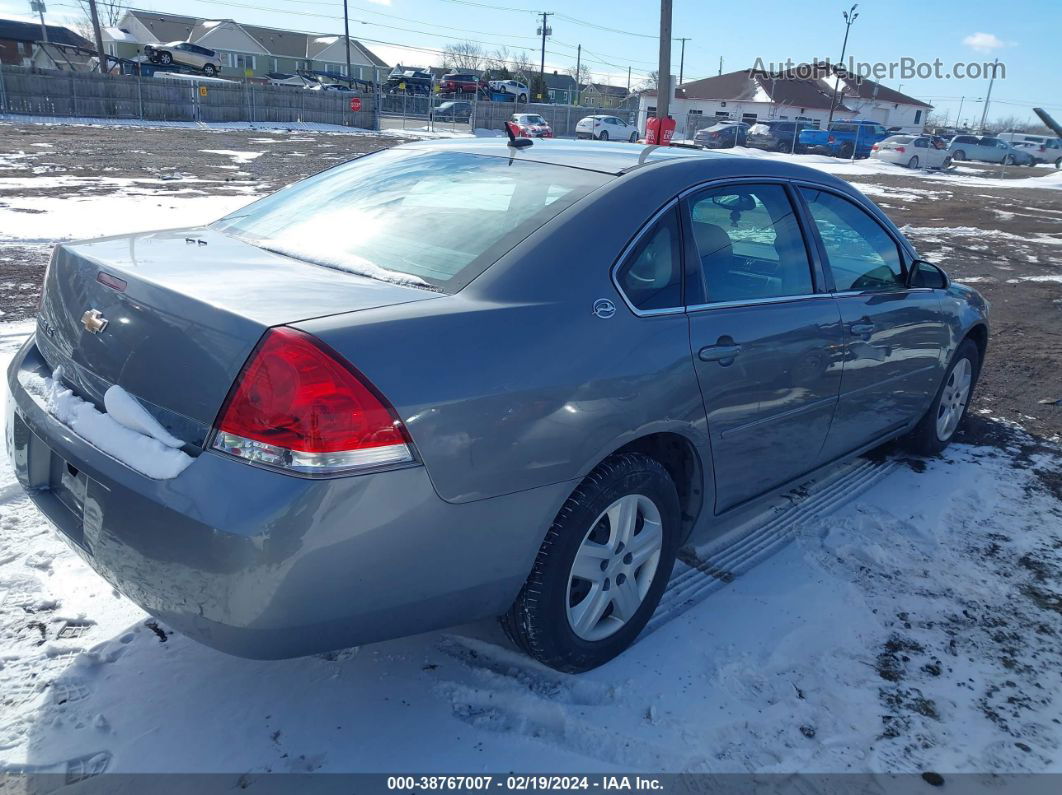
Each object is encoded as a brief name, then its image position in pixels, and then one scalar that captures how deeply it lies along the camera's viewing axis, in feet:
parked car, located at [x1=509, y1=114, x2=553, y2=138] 115.78
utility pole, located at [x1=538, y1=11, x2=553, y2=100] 248.32
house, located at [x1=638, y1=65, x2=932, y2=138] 215.92
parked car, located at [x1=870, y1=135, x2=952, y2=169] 110.32
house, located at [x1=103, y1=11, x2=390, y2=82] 241.76
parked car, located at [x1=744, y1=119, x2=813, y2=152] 129.80
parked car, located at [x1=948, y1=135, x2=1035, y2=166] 145.69
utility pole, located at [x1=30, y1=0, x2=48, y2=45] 196.43
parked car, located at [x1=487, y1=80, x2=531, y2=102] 189.16
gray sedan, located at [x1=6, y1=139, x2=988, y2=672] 6.36
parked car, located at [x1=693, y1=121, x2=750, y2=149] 128.47
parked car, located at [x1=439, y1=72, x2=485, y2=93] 184.34
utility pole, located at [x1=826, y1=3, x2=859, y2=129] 188.65
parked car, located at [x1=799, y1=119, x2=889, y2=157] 127.24
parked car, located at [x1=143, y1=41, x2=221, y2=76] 168.86
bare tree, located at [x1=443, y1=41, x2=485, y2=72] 331.77
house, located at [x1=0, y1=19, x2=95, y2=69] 205.26
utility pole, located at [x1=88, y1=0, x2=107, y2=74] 142.19
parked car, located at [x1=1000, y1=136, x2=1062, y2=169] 160.56
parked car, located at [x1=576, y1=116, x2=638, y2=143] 135.74
